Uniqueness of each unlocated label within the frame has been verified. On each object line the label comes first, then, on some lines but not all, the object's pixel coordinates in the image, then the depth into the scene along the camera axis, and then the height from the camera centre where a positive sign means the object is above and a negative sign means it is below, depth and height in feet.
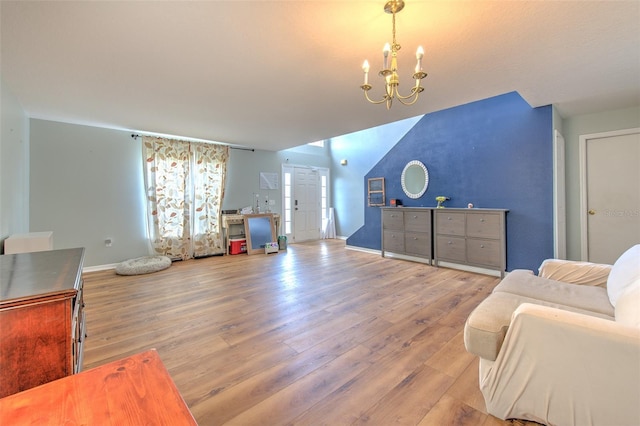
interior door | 10.84 +0.68
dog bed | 13.04 -2.53
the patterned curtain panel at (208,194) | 17.01 +1.43
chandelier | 5.18 +3.27
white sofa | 3.52 -2.23
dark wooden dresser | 2.77 -1.28
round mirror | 15.81 +2.12
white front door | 23.09 +0.92
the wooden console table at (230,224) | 18.02 -0.66
